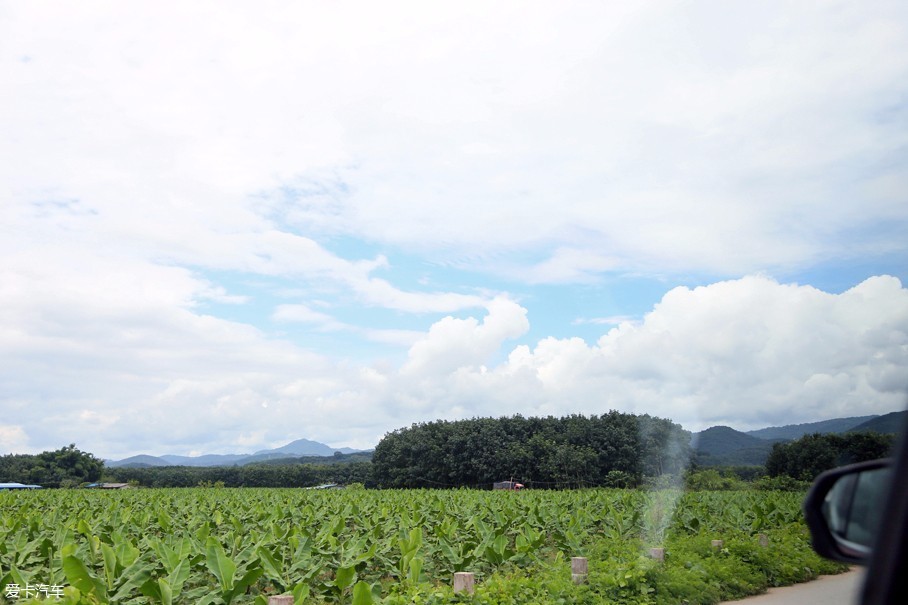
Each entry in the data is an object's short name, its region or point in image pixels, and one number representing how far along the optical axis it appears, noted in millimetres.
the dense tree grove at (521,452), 53406
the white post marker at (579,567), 9852
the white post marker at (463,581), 8734
